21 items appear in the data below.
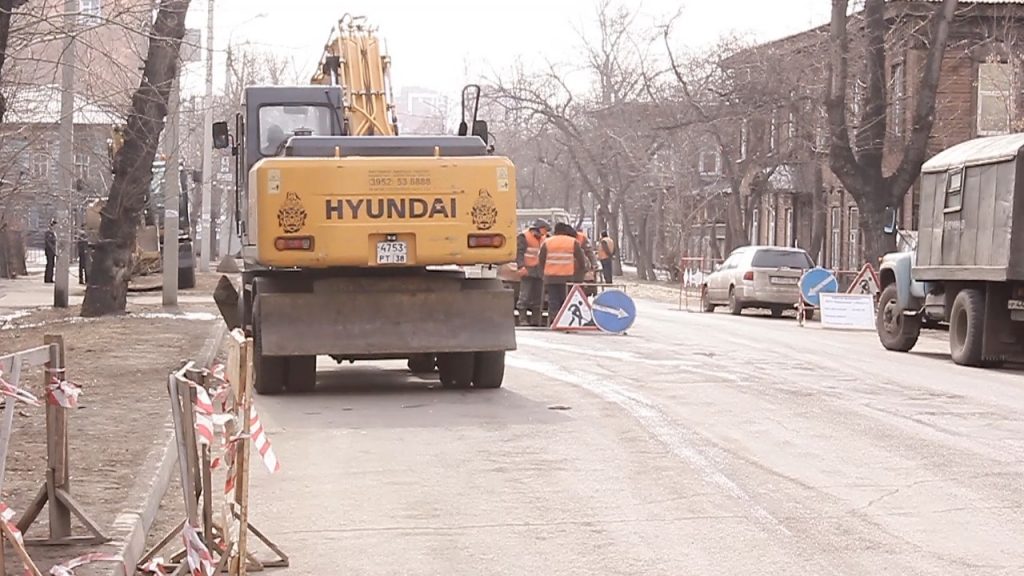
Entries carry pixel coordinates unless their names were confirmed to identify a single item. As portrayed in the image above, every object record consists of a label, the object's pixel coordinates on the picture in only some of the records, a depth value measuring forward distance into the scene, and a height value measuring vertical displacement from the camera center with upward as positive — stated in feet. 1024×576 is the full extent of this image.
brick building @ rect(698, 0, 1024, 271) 134.31 +11.85
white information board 93.45 -5.66
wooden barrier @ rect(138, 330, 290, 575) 22.72 -4.04
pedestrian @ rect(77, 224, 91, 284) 134.87 -6.72
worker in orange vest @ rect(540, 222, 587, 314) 83.92 -3.04
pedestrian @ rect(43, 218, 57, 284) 125.29 -5.73
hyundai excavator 47.21 -1.53
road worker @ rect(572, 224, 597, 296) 85.61 -3.38
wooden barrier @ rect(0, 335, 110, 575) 24.57 -4.53
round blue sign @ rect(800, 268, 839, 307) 102.68 -4.47
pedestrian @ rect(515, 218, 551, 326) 86.43 -3.87
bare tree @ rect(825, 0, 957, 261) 106.63 +6.24
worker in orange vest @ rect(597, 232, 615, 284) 127.85 -3.35
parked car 110.93 -4.56
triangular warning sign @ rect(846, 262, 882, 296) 99.25 -4.21
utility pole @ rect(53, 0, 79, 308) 73.77 +0.43
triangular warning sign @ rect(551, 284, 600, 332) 81.30 -5.56
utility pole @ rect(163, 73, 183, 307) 98.48 -2.37
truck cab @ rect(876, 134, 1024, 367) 62.69 -1.69
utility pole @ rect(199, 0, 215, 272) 120.67 +1.71
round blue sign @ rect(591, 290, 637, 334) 79.61 -5.20
